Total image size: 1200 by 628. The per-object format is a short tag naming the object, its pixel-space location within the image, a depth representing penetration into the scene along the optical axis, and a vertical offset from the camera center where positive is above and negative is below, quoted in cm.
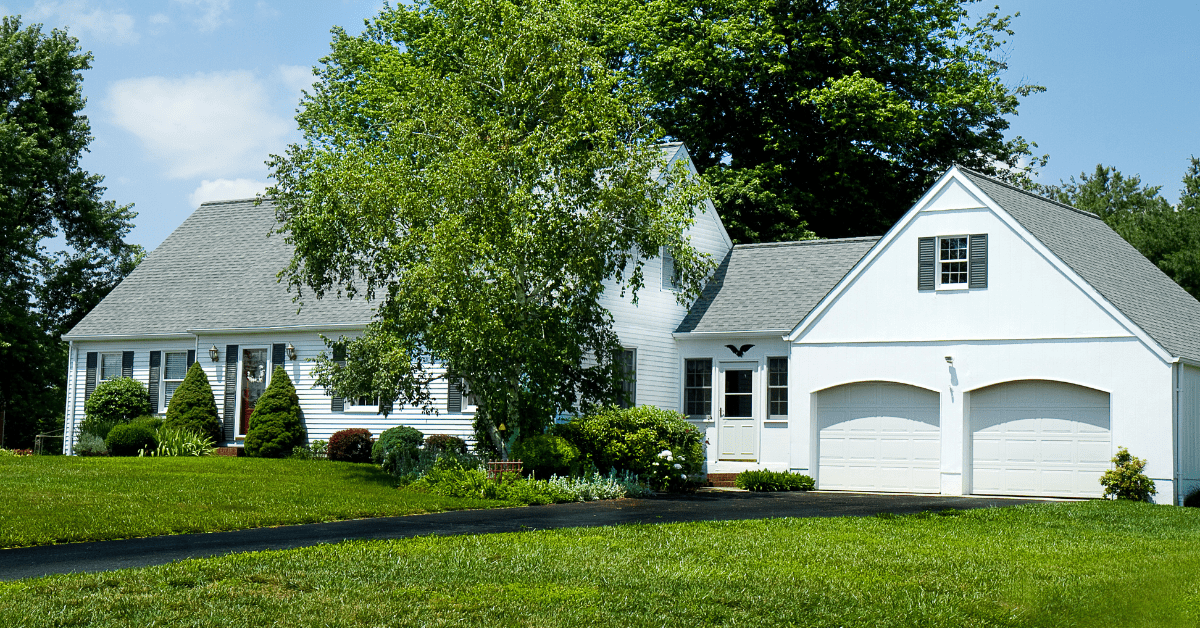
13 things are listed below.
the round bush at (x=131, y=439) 2936 -83
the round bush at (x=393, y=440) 2533 -67
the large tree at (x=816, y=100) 3747 +1026
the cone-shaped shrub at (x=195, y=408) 2962 -4
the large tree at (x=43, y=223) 3984 +677
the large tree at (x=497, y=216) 2083 +355
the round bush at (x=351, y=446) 2783 -89
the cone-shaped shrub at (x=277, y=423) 2864 -39
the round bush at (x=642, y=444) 2267 -63
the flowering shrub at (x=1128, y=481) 2184 -118
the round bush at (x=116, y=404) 3116 +5
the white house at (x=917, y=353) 2283 +131
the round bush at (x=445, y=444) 2461 -75
